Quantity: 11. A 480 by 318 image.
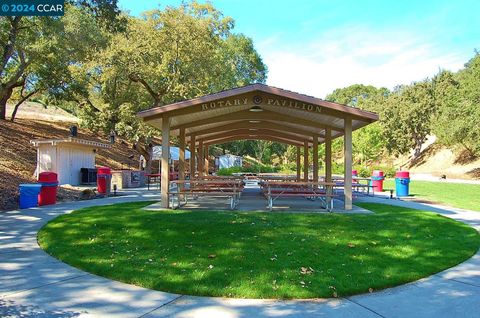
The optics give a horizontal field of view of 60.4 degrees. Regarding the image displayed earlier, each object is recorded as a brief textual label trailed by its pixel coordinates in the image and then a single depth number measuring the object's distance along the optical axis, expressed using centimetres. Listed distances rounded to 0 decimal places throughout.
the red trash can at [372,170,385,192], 2052
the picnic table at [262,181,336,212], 1134
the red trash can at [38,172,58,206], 1238
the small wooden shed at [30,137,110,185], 1864
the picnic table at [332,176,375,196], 1464
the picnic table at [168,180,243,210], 1152
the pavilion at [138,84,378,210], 1110
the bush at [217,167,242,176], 3419
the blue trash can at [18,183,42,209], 1173
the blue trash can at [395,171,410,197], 1791
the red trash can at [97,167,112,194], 1608
